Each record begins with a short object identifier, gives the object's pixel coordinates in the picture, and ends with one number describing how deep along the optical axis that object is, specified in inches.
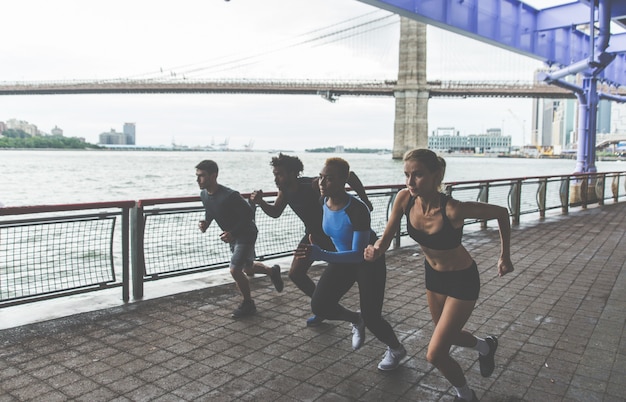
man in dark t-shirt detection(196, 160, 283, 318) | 190.1
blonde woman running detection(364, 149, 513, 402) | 116.3
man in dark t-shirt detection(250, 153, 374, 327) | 168.7
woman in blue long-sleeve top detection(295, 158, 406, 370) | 137.7
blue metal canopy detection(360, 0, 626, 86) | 385.1
